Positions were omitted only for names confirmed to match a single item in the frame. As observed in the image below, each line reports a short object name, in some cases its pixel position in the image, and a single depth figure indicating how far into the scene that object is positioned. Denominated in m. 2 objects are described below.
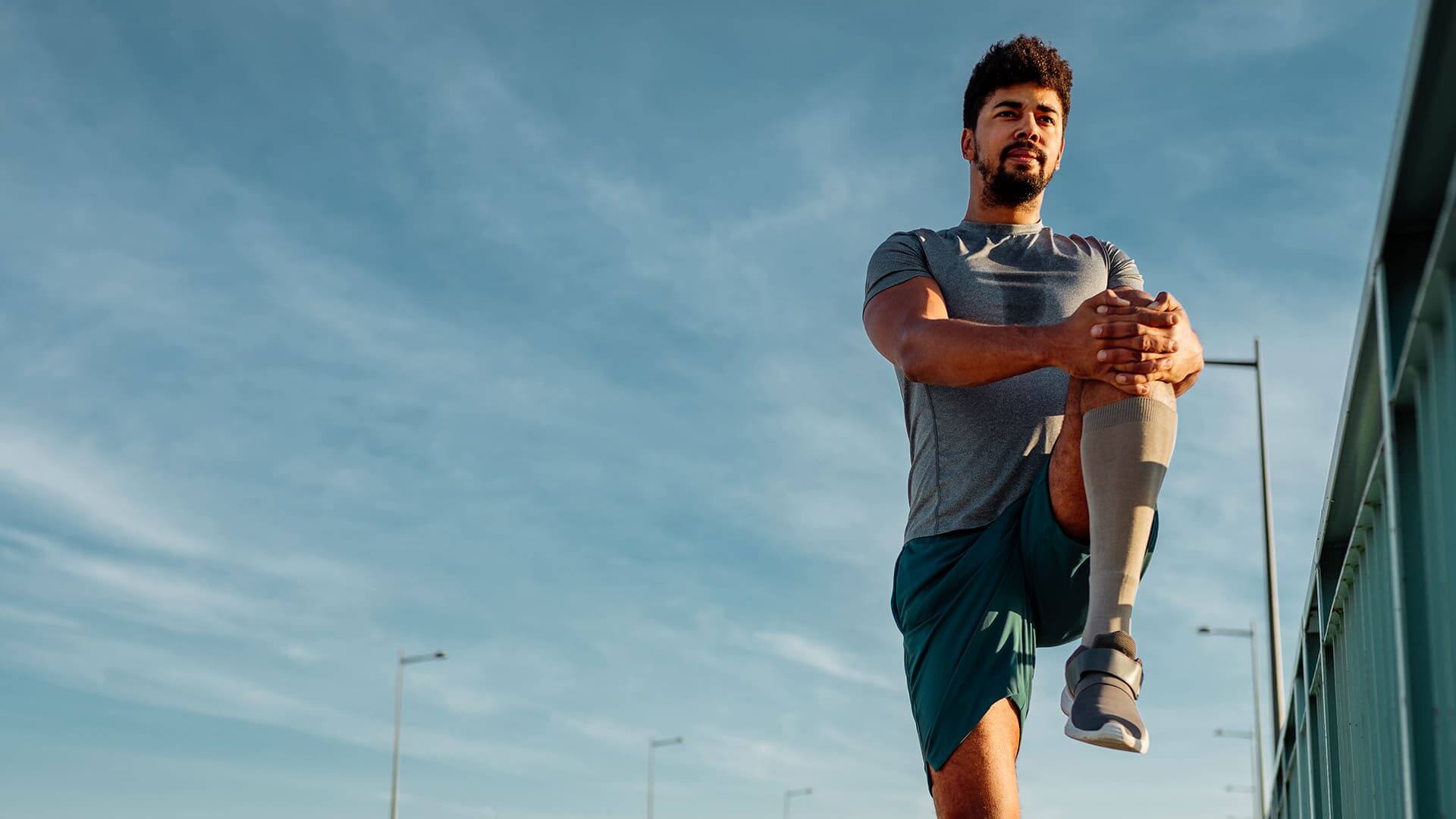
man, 3.50
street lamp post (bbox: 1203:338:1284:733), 16.77
